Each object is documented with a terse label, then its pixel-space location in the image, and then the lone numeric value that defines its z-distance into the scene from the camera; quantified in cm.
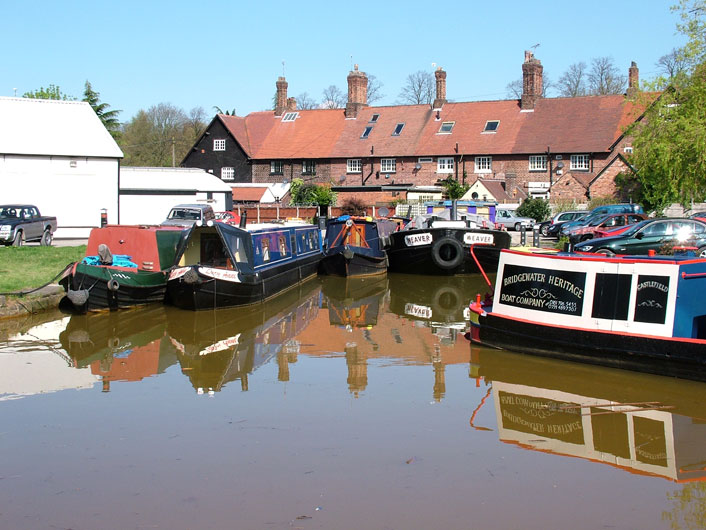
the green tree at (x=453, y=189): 4669
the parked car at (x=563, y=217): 3778
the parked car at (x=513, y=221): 3969
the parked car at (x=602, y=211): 3297
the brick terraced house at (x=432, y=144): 4706
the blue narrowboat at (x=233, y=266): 1588
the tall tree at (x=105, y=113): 6088
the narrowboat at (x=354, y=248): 2383
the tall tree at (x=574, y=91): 8338
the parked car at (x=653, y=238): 2102
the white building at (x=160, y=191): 3688
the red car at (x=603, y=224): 2853
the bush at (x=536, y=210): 4247
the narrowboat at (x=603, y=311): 1013
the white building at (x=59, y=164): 3086
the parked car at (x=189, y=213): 2794
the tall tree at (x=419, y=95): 8800
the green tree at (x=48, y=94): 5628
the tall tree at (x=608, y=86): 7850
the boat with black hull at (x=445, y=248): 2350
